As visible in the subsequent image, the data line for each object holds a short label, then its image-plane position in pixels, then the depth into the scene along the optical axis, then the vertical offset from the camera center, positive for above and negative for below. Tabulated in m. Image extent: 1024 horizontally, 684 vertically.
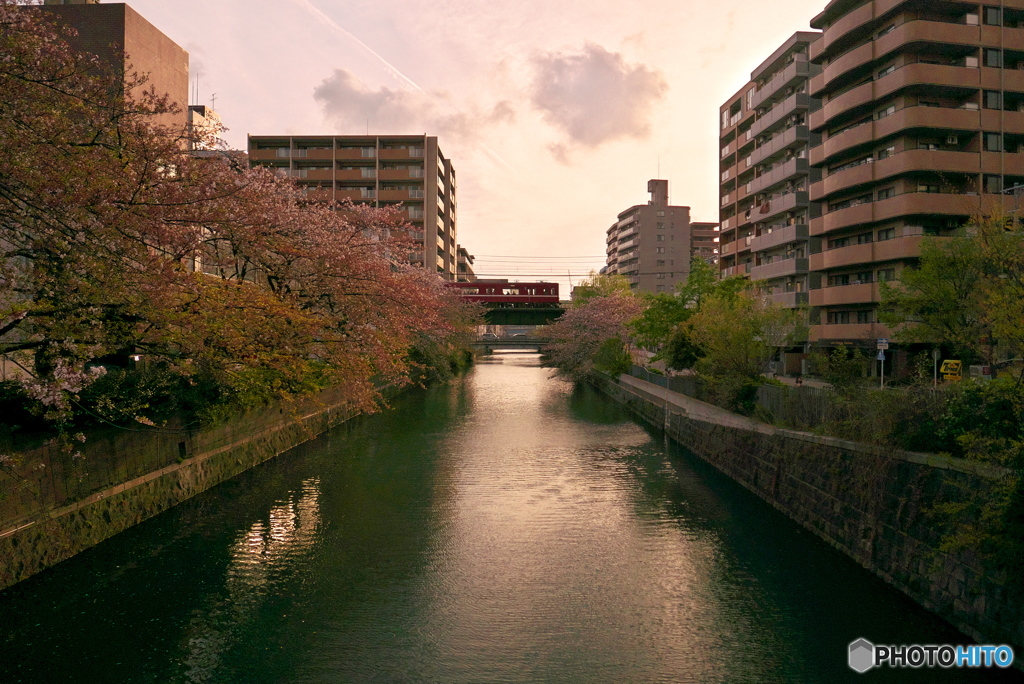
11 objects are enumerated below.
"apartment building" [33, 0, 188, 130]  21.69 +10.15
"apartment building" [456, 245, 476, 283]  114.38 +15.13
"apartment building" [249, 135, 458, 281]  70.81 +18.73
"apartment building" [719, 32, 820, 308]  44.03 +11.84
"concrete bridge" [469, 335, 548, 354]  67.81 -0.11
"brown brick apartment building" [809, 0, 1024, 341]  33.34 +11.16
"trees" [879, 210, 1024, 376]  21.97 +2.04
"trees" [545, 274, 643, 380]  49.34 +0.75
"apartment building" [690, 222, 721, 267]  117.69 +18.64
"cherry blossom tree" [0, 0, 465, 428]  9.73 +1.76
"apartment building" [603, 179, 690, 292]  108.19 +16.27
